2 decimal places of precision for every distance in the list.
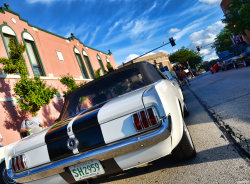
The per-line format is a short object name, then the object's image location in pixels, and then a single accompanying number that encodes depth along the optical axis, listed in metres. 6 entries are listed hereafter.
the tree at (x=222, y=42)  52.10
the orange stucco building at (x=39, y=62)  7.64
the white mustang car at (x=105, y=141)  1.59
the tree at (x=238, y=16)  18.95
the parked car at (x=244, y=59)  14.29
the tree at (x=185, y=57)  64.06
